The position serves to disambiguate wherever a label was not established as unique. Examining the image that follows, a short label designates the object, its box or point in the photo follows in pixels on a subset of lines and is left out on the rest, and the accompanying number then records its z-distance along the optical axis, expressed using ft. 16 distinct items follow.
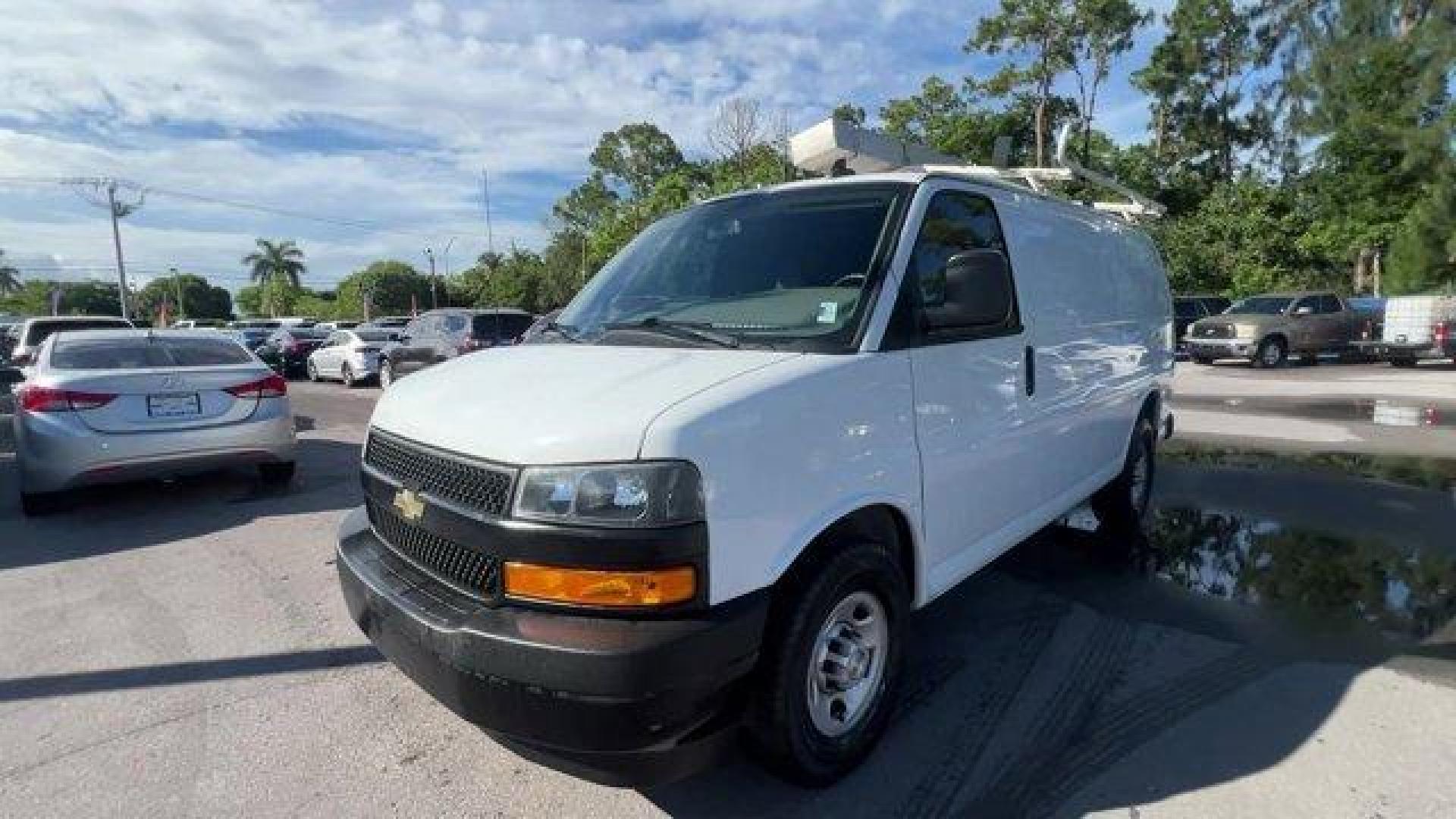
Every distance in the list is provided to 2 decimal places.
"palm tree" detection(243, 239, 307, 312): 329.72
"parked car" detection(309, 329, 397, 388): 61.11
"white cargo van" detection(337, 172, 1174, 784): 7.43
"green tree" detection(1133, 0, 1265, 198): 135.95
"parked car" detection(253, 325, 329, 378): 75.77
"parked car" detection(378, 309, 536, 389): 48.57
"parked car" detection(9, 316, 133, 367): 34.65
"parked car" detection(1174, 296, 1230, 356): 76.13
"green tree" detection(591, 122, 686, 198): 214.28
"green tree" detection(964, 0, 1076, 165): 121.49
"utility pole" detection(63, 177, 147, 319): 166.20
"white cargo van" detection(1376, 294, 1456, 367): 58.03
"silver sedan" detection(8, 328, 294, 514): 20.24
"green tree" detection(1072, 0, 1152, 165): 120.78
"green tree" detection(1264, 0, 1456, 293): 87.30
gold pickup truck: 62.80
